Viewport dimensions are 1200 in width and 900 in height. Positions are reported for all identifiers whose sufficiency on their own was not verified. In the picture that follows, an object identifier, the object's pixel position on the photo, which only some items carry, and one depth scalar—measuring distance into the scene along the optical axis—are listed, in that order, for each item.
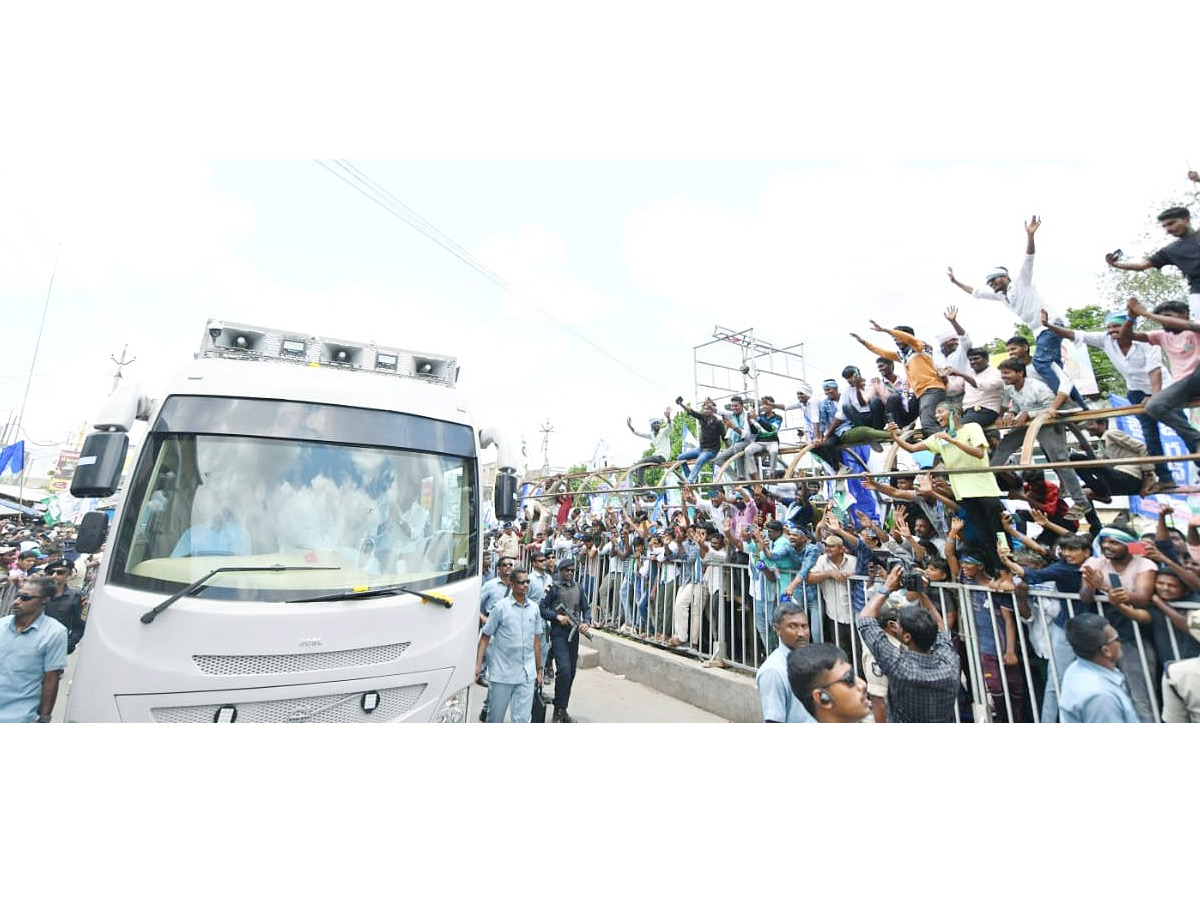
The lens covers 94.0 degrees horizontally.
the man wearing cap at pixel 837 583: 5.11
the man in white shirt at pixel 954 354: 5.84
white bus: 3.00
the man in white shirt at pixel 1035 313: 5.00
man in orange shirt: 6.03
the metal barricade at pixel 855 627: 3.70
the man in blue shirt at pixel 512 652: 5.05
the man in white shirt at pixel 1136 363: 4.46
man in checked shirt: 3.17
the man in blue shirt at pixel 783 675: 3.22
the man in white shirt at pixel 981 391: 5.30
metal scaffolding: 15.64
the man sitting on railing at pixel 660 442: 9.66
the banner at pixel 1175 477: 4.16
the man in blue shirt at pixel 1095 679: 3.01
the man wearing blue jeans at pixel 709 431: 8.53
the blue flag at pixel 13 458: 11.96
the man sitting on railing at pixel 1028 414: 4.71
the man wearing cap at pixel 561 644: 5.83
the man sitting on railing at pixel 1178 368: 3.87
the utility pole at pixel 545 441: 38.42
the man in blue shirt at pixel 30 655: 3.71
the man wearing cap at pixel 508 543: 10.20
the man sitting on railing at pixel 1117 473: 4.34
